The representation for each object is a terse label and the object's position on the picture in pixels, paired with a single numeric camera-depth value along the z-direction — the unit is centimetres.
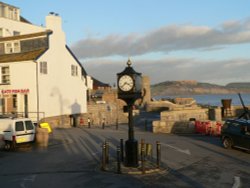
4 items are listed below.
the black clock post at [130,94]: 1101
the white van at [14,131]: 1580
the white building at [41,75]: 2473
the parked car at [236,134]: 1420
